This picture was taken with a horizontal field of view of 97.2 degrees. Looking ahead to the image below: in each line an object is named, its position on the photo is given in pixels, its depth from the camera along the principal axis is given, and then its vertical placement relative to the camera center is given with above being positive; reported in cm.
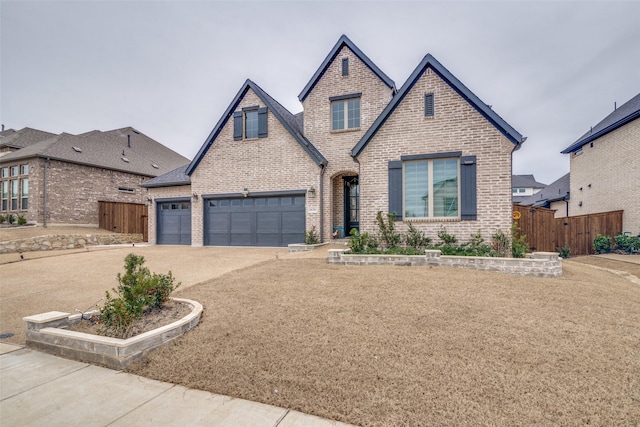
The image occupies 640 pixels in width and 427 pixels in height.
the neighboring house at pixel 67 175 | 1800 +318
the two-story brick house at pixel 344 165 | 909 +220
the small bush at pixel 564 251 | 1337 -161
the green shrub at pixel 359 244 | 866 -79
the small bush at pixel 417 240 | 930 -73
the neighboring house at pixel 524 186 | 4469 +494
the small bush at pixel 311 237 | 1248 -81
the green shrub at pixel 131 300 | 391 -122
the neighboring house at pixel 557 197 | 2114 +163
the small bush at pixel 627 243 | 1209 -114
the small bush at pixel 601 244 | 1277 -124
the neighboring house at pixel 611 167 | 1344 +278
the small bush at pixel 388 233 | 941 -50
